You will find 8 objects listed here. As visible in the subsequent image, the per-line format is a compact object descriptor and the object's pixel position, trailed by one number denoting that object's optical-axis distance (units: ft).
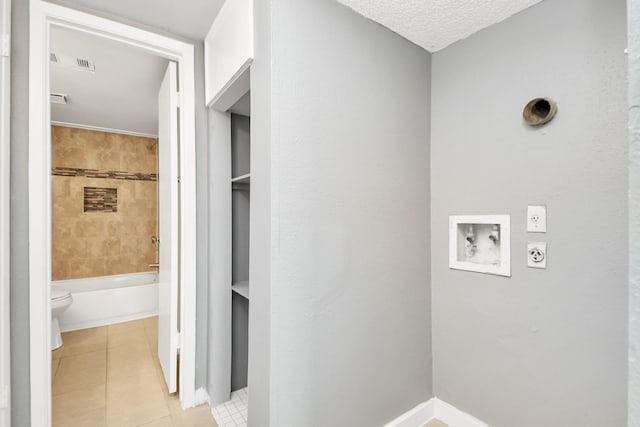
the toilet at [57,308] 8.85
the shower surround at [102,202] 12.09
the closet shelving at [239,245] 7.11
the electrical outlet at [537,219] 4.72
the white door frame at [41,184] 4.70
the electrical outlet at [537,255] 4.72
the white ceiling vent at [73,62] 7.02
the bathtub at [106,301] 10.48
